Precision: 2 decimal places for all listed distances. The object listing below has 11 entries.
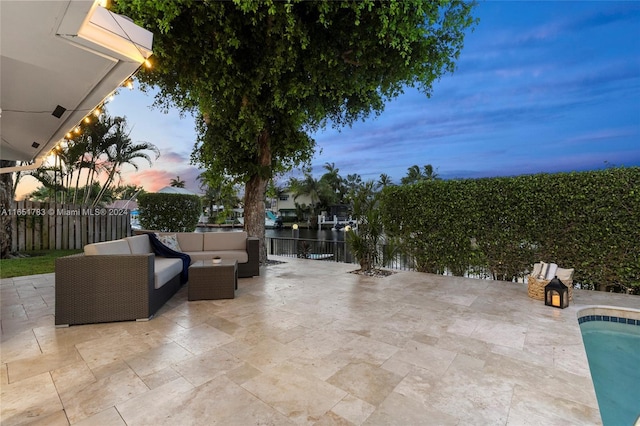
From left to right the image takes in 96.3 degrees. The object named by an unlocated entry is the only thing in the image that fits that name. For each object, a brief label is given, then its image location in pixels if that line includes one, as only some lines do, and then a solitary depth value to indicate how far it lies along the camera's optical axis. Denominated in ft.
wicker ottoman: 12.72
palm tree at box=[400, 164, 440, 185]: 117.80
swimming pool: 6.98
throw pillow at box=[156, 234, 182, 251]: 16.38
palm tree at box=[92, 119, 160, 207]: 35.42
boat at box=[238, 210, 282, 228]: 117.98
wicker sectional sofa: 9.61
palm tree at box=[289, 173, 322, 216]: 115.43
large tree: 14.58
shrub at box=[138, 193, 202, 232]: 33.24
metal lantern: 12.05
